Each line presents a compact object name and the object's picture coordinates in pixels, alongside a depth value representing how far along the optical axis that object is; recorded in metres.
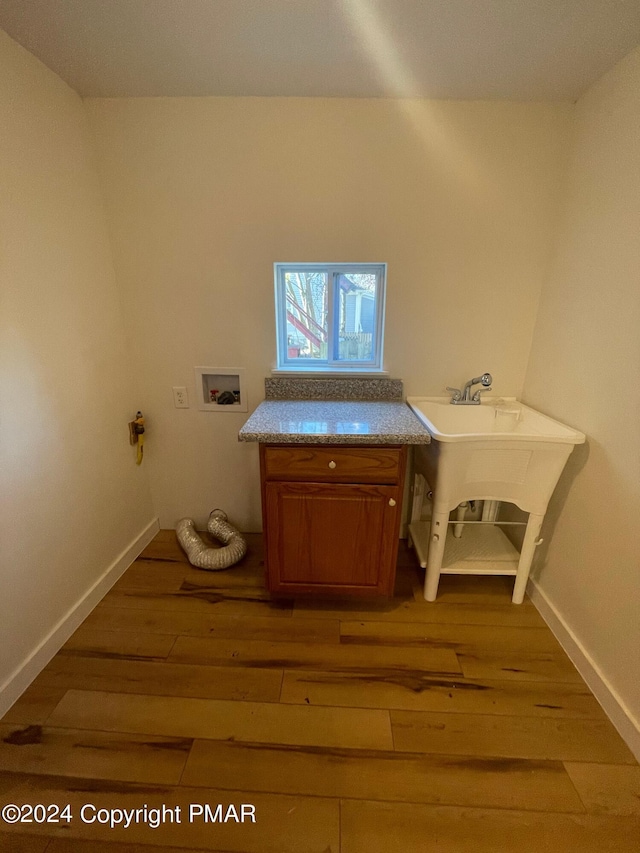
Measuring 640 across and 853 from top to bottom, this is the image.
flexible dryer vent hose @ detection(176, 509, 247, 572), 1.73
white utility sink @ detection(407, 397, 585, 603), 1.26
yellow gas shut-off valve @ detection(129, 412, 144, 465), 1.76
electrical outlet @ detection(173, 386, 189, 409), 1.78
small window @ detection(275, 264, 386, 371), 1.66
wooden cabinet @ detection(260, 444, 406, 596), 1.27
